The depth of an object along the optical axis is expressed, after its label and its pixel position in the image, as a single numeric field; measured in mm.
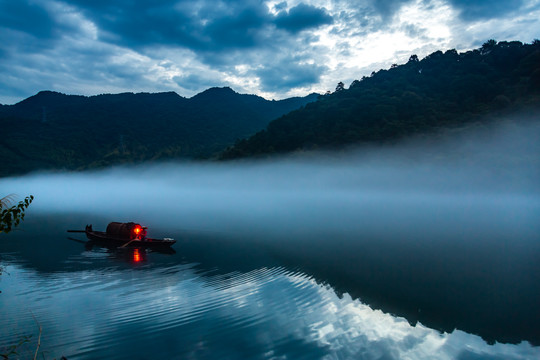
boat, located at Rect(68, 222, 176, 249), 25797
